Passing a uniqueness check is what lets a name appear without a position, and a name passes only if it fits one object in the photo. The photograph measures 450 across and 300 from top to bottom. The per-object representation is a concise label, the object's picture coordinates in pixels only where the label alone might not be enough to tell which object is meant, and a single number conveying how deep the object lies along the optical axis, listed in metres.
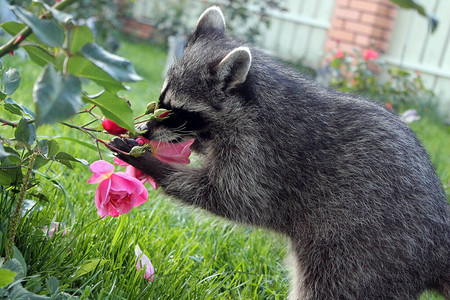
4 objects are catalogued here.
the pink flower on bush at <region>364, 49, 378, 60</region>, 2.81
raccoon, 1.57
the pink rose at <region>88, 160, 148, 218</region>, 1.40
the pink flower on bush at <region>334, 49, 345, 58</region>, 3.19
